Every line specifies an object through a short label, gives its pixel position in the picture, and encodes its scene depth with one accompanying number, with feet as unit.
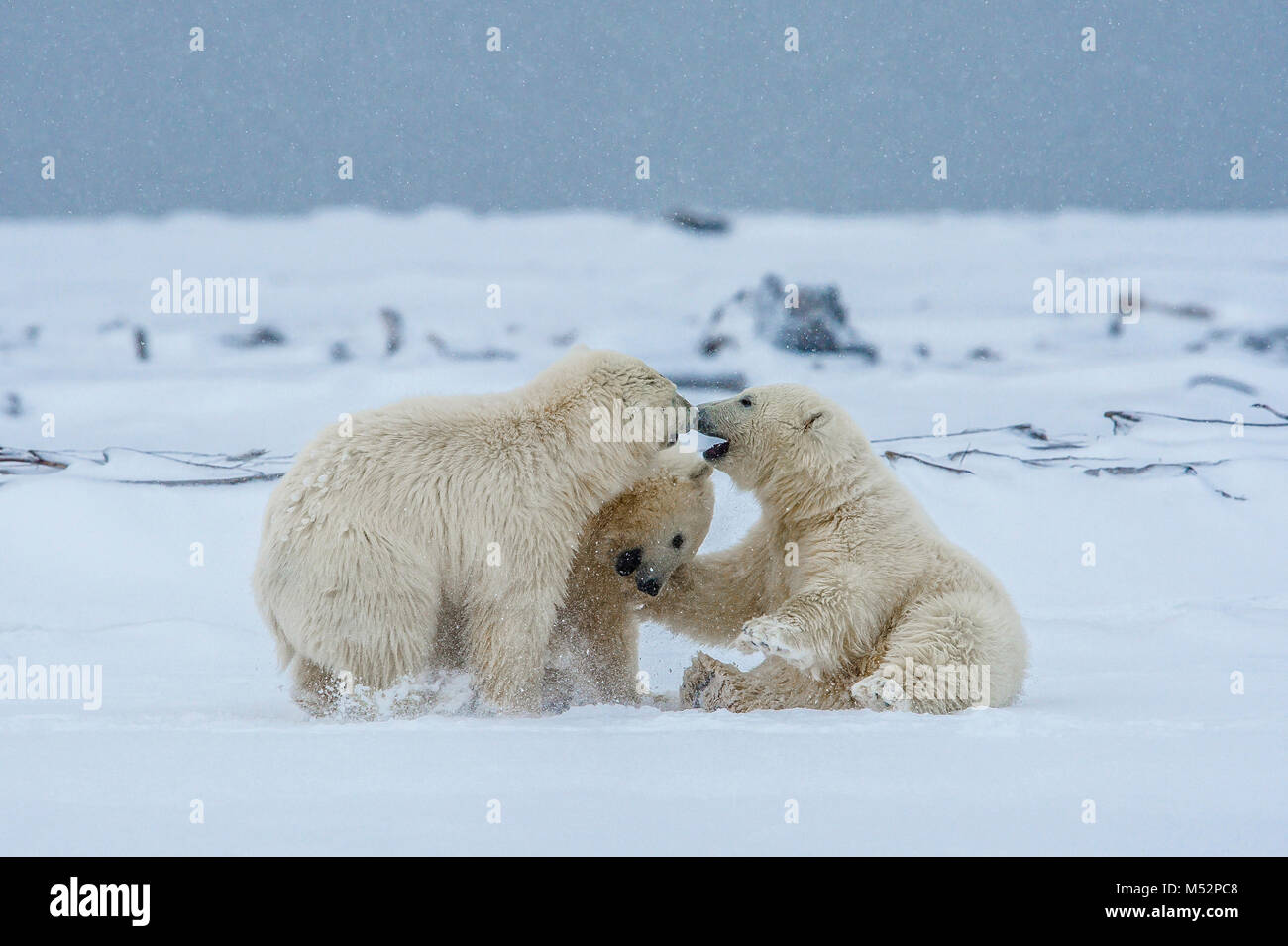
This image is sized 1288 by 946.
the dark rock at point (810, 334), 75.56
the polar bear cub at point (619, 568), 29.27
